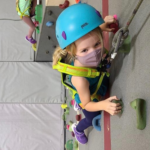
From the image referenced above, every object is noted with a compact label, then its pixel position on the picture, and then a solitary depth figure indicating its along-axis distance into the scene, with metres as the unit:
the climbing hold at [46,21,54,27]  1.47
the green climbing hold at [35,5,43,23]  1.65
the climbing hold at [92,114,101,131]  1.01
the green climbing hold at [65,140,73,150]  1.85
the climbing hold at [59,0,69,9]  1.24
